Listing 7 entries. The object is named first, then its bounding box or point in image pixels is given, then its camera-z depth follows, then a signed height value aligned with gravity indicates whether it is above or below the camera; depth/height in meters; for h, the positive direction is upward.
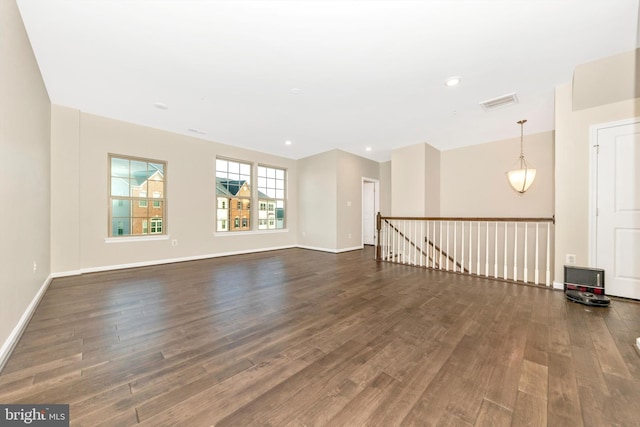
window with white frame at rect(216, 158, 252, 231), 6.02 +0.47
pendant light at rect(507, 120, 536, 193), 4.22 +0.63
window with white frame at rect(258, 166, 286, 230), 6.80 +0.44
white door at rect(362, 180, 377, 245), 8.12 +0.04
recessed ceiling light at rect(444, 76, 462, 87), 3.10 +1.73
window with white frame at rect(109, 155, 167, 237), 4.57 +0.31
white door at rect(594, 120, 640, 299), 2.84 +0.09
